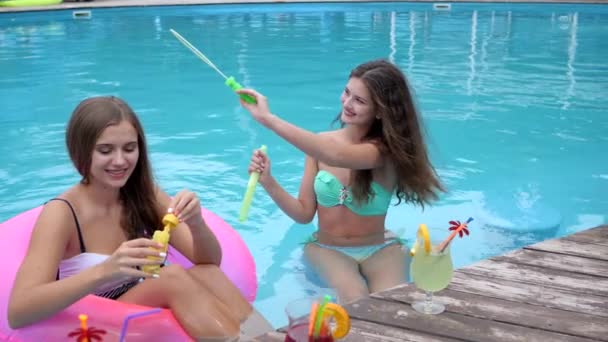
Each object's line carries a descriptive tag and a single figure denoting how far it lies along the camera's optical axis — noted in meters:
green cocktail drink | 2.03
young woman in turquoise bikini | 3.05
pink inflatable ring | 2.21
